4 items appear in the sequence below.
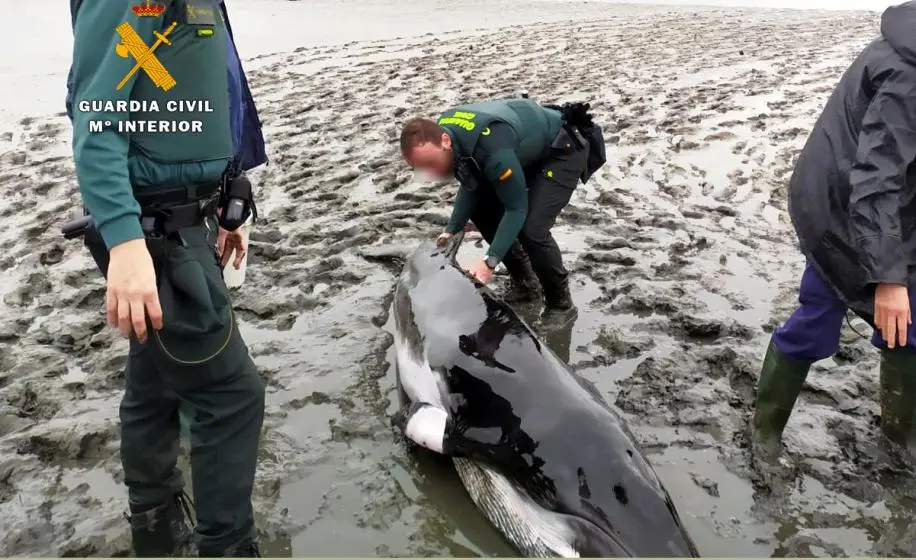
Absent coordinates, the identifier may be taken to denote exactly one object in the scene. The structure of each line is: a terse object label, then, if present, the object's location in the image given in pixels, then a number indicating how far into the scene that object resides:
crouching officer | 5.10
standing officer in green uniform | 2.46
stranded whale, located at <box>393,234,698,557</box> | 3.16
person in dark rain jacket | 3.25
